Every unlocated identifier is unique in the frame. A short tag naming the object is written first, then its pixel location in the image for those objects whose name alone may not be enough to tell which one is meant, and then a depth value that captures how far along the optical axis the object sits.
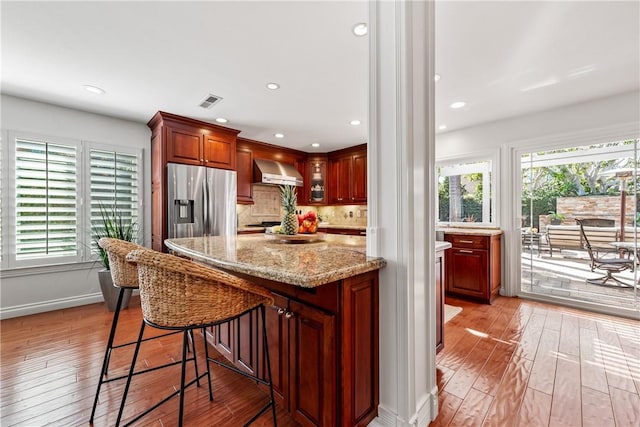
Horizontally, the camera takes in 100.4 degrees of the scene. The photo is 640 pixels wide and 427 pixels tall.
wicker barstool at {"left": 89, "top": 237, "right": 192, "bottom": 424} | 1.51
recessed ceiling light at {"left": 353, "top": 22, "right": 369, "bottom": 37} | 1.85
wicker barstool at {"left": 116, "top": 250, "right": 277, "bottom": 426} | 1.04
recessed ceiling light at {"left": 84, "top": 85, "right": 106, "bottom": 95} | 2.74
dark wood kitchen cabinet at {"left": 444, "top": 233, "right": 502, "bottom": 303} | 3.36
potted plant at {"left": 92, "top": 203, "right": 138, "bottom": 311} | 3.14
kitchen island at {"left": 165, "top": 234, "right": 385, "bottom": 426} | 1.18
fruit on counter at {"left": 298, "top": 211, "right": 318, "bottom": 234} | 2.04
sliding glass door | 3.00
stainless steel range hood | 4.57
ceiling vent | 2.95
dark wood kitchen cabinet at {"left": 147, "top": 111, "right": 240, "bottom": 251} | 3.38
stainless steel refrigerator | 3.39
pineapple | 1.92
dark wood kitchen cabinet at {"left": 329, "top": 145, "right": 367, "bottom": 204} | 5.07
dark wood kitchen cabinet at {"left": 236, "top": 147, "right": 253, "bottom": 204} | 4.52
